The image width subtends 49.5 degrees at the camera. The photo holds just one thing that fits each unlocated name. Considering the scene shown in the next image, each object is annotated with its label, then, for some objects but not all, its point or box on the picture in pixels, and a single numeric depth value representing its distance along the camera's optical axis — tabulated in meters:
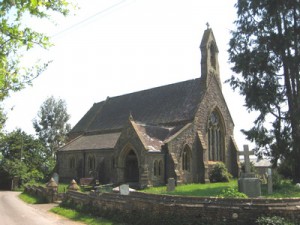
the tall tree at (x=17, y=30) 5.84
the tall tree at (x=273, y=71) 21.72
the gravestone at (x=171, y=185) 21.70
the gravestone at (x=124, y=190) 16.06
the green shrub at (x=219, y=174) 30.41
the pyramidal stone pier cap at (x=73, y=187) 20.89
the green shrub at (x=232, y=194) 12.84
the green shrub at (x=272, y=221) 9.47
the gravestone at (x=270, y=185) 17.90
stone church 27.52
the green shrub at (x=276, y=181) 20.14
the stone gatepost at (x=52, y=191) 23.20
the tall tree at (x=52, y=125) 69.19
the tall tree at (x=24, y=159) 41.50
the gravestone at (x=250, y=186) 14.88
